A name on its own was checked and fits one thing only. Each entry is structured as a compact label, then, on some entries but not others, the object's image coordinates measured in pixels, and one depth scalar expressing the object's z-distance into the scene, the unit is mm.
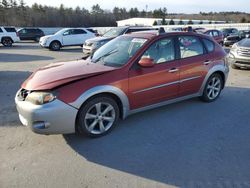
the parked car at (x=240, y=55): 7357
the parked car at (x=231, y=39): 16239
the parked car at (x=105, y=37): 10689
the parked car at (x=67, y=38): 14224
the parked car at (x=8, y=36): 16551
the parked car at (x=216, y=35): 14597
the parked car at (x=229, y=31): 18606
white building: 46938
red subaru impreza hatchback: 2898
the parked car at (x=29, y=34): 21800
